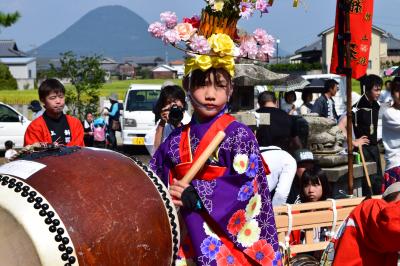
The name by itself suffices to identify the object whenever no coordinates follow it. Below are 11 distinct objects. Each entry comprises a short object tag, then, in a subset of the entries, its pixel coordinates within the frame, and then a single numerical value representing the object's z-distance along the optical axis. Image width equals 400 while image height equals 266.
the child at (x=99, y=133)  16.19
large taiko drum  2.78
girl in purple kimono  3.58
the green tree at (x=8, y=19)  17.08
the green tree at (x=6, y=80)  53.09
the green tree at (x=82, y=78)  20.41
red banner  6.56
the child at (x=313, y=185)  5.66
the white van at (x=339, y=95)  18.55
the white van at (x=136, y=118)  17.08
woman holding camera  5.16
